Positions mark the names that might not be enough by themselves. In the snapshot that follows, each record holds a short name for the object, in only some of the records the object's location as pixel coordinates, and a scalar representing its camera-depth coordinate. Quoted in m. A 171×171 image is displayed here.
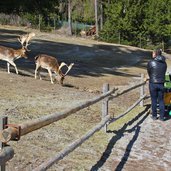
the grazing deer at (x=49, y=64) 20.03
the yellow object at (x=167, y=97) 14.09
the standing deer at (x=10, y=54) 20.56
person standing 13.45
